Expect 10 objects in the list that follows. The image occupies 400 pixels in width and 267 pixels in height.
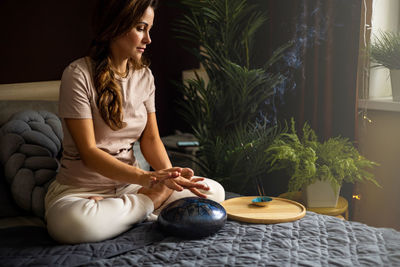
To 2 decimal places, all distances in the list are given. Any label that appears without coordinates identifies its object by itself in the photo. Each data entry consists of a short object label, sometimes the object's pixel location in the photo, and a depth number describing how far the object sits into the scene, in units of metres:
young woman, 1.63
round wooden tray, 1.71
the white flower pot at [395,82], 2.41
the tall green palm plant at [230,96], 2.62
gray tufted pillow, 1.86
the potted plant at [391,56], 2.37
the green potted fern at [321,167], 2.18
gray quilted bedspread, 1.38
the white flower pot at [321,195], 2.22
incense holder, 1.86
